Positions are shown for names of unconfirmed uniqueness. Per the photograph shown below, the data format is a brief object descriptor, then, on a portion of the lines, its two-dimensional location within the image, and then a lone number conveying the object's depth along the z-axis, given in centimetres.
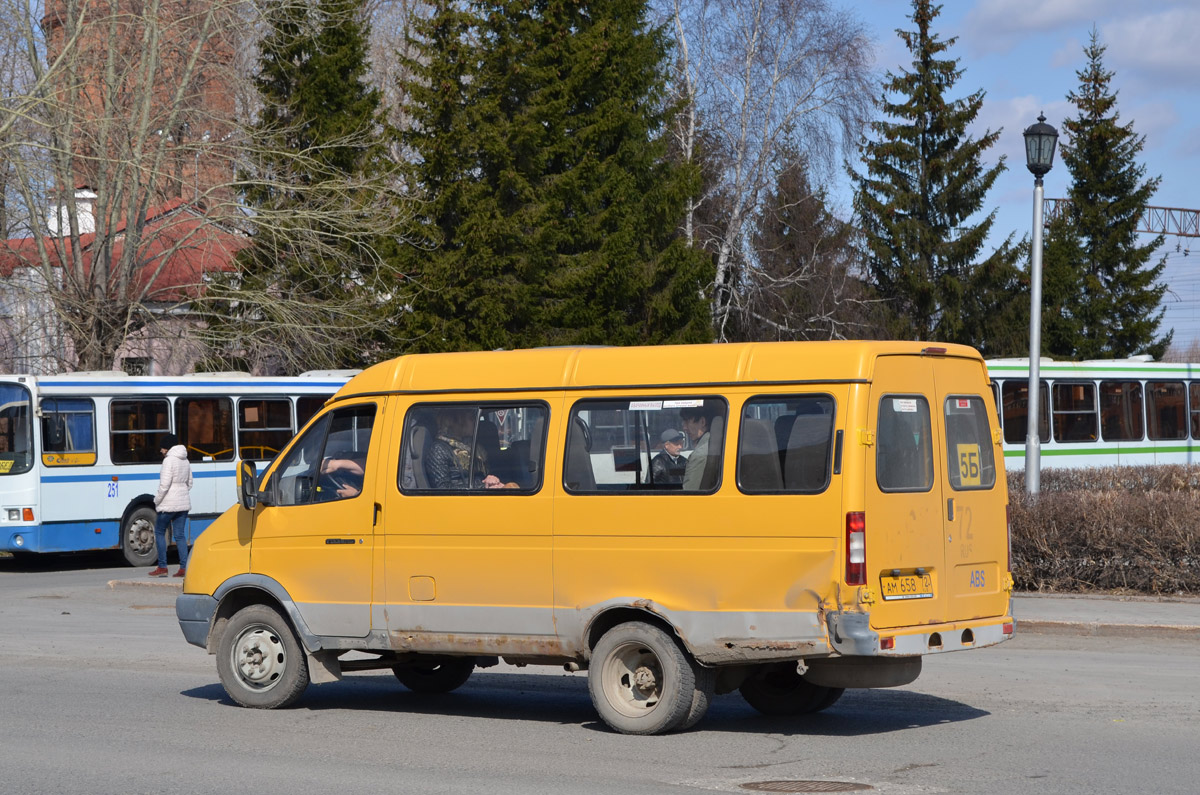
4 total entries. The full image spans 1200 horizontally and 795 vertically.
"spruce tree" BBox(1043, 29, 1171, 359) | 5275
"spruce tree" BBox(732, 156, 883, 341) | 4503
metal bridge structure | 6219
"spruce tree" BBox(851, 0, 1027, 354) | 4766
